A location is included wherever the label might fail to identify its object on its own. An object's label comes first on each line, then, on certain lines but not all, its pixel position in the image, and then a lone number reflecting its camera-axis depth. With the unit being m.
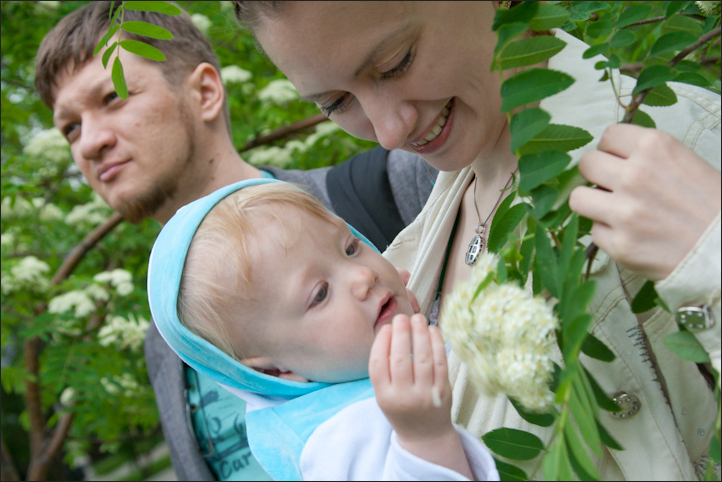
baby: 1.40
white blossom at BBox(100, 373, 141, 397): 3.86
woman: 0.88
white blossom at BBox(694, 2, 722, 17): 1.34
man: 2.70
